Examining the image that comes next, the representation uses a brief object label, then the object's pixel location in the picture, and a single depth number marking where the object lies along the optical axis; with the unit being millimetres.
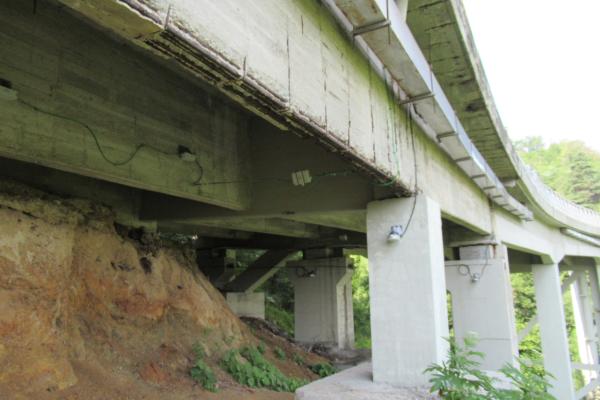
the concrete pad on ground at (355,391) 5500
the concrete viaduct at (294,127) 3057
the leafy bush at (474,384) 4332
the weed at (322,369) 12465
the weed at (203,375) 8172
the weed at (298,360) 12702
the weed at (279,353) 12175
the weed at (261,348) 11414
